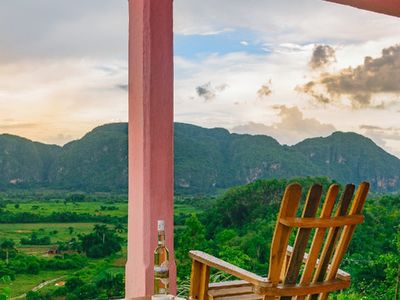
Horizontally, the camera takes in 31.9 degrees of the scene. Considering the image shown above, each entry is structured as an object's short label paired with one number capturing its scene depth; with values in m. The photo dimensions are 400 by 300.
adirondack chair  2.60
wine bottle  2.56
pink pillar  3.46
